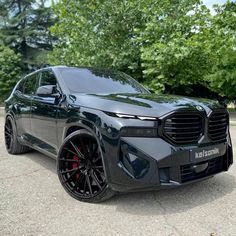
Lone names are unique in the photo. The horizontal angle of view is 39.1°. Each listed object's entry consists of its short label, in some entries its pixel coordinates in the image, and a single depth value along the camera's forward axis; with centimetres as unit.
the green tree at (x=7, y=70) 2216
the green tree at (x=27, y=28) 2755
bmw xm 333
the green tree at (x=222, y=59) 1190
